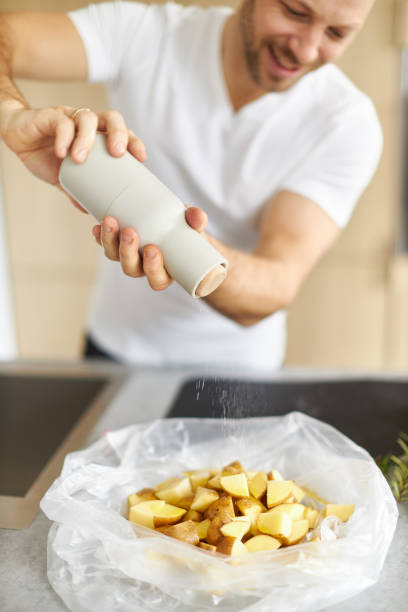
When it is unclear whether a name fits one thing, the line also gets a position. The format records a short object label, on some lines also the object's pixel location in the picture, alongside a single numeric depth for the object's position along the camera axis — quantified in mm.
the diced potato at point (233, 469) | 619
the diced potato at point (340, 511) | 574
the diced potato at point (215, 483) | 606
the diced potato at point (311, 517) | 570
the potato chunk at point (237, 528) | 524
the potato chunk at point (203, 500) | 580
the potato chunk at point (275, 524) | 530
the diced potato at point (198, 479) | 630
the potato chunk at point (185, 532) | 529
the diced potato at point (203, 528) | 546
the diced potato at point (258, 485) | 585
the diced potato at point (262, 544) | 527
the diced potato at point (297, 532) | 539
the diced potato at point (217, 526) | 531
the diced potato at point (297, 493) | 595
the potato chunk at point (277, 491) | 570
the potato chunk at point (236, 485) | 579
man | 882
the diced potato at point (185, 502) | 594
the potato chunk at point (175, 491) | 599
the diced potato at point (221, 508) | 550
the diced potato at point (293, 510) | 555
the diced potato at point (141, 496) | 595
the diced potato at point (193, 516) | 576
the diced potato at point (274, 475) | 608
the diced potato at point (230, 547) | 512
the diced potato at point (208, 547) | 519
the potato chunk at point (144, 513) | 560
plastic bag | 497
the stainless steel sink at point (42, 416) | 798
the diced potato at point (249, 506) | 558
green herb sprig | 650
